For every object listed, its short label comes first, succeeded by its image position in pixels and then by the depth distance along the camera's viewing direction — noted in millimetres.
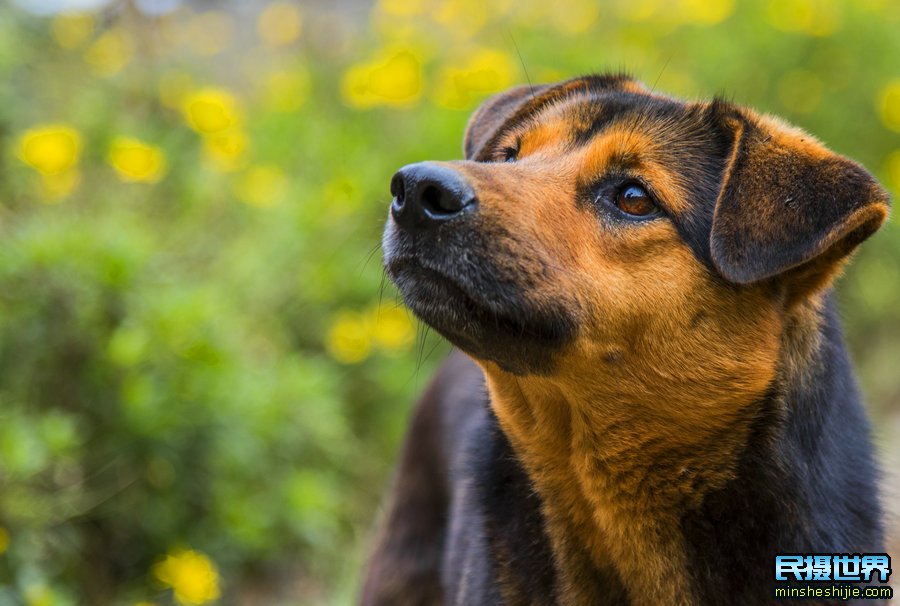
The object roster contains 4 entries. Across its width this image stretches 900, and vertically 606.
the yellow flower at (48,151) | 4480
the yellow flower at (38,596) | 3859
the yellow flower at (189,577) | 4141
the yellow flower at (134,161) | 4750
